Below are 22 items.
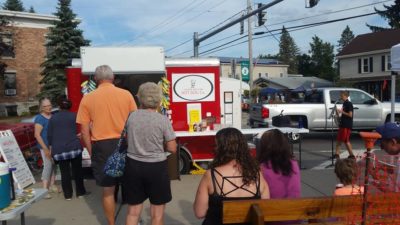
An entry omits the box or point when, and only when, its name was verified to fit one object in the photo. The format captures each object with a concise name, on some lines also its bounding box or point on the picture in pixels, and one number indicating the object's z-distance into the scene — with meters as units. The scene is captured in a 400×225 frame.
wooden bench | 3.07
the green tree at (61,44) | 34.25
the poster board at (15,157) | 7.64
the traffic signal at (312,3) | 16.39
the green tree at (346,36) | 133.00
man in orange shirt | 5.12
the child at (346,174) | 3.96
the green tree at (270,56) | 147.00
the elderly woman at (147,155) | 4.37
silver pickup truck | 15.49
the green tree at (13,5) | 76.35
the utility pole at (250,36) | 30.40
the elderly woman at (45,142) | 7.39
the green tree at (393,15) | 55.50
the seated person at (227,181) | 3.32
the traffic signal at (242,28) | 31.30
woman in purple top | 3.74
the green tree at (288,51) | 134.38
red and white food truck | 8.92
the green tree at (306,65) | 105.44
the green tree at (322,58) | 98.03
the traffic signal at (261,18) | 21.02
